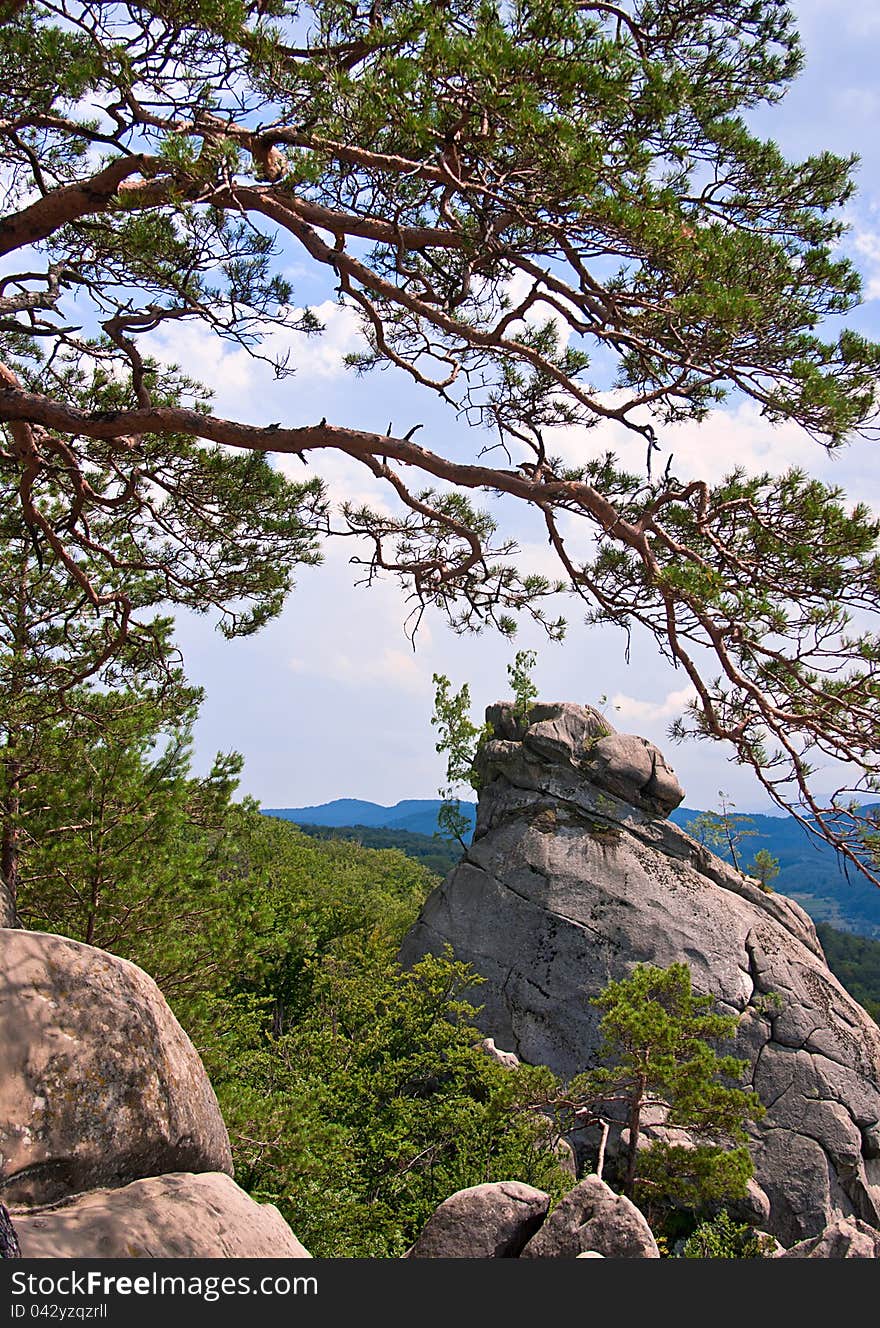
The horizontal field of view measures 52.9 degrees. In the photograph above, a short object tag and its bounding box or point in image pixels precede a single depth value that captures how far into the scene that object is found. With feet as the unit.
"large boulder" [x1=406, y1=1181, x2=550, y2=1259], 23.40
